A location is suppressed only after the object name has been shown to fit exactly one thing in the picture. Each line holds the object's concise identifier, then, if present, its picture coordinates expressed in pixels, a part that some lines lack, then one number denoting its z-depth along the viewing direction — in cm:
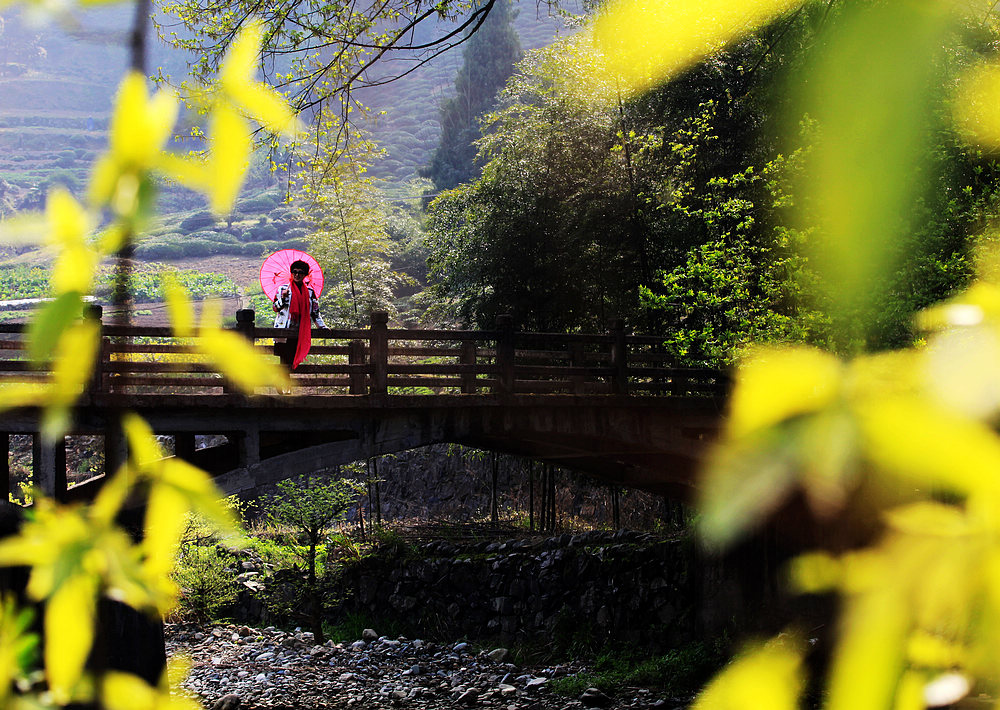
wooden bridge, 3474
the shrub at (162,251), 14387
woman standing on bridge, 3644
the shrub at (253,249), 15761
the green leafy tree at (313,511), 4317
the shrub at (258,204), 18533
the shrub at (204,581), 4378
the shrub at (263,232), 16655
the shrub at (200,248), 15525
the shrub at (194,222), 16718
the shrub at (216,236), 16020
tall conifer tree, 14583
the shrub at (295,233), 16718
